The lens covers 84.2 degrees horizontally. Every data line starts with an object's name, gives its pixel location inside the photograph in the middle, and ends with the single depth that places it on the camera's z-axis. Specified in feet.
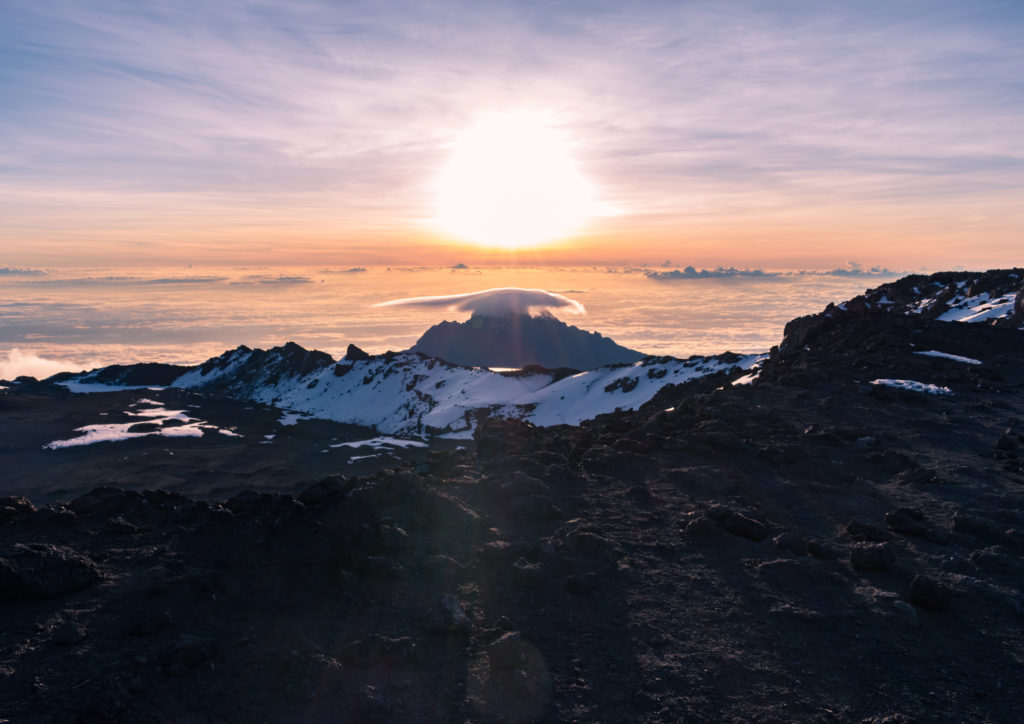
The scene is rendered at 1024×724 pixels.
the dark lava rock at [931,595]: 30.73
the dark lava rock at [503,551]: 36.42
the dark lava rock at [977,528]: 39.65
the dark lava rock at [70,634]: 24.39
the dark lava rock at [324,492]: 39.63
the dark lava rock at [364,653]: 25.36
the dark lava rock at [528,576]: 33.22
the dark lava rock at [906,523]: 40.16
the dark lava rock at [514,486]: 46.00
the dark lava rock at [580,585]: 32.42
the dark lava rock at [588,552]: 35.01
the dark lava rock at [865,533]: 39.19
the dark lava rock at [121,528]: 34.24
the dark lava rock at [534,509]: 42.93
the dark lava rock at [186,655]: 23.53
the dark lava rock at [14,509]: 34.17
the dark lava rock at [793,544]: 37.35
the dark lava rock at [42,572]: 26.71
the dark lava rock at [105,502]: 36.27
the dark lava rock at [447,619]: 28.09
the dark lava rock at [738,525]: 39.34
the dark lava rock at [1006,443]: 59.21
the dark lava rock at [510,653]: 25.86
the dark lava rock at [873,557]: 34.73
